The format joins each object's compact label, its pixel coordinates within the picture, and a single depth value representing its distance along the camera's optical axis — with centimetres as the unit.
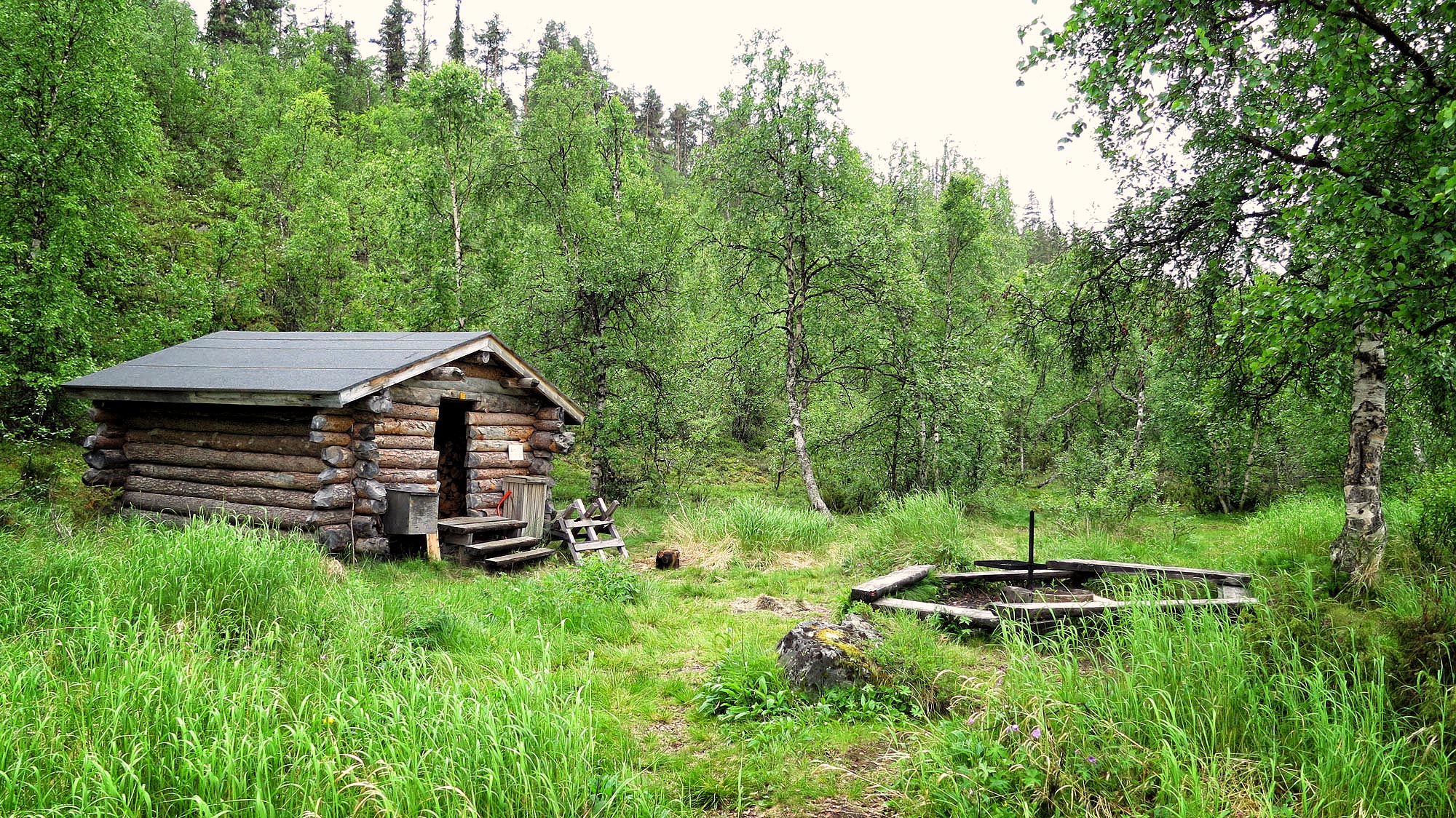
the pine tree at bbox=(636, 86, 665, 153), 5031
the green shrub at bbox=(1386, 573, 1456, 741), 355
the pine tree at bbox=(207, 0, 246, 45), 3972
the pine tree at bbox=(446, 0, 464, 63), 4331
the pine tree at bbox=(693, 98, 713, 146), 5122
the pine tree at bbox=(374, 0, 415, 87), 4650
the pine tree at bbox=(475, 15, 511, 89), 4531
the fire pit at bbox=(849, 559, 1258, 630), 659
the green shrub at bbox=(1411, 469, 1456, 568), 689
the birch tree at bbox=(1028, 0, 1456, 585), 464
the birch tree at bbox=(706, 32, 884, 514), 1522
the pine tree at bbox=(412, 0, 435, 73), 4706
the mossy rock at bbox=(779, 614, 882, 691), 538
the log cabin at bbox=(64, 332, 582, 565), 1023
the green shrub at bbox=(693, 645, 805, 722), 525
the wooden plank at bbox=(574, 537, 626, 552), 1266
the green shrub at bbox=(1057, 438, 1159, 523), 1416
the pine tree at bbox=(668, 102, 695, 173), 5562
